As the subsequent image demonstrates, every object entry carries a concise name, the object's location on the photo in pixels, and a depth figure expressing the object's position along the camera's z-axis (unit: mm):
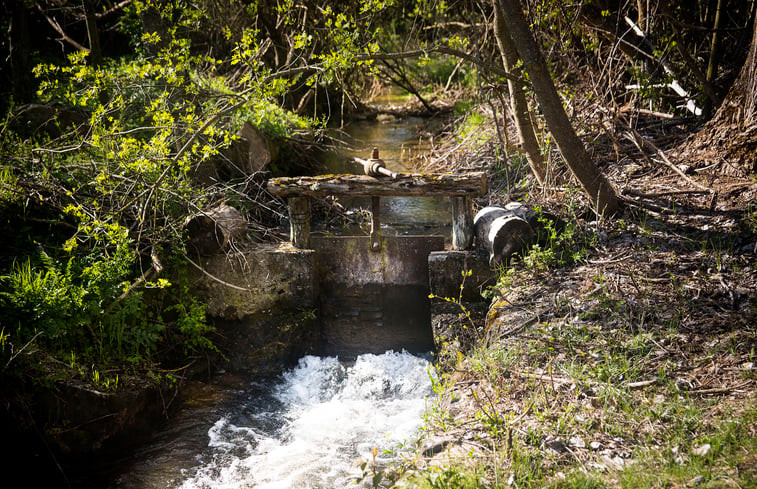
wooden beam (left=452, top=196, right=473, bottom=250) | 5973
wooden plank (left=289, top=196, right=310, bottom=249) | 6125
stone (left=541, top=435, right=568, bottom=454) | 3258
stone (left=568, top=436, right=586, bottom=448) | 3271
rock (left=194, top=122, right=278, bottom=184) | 7578
